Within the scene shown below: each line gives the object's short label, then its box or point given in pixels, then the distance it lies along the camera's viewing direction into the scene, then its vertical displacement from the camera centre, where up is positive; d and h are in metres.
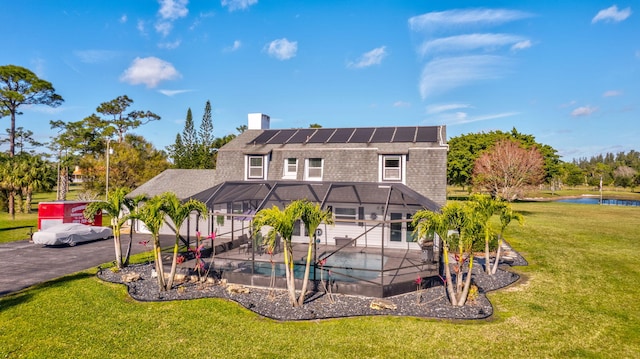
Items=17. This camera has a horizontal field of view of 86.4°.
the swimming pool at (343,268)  13.66 -3.73
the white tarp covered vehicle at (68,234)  20.22 -3.34
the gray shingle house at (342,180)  17.78 +0.15
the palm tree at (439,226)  10.77 -1.34
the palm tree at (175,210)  12.54 -1.06
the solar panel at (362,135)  24.24 +3.64
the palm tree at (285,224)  10.69 -1.30
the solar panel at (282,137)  25.65 +3.57
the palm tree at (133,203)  14.84 -1.00
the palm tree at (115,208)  14.73 -1.18
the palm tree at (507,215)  14.12 -1.24
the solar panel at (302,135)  25.45 +3.75
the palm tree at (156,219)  12.20 -1.35
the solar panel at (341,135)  24.62 +3.66
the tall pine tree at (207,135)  50.97 +7.13
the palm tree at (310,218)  11.17 -1.15
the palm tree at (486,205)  13.73 -0.81
